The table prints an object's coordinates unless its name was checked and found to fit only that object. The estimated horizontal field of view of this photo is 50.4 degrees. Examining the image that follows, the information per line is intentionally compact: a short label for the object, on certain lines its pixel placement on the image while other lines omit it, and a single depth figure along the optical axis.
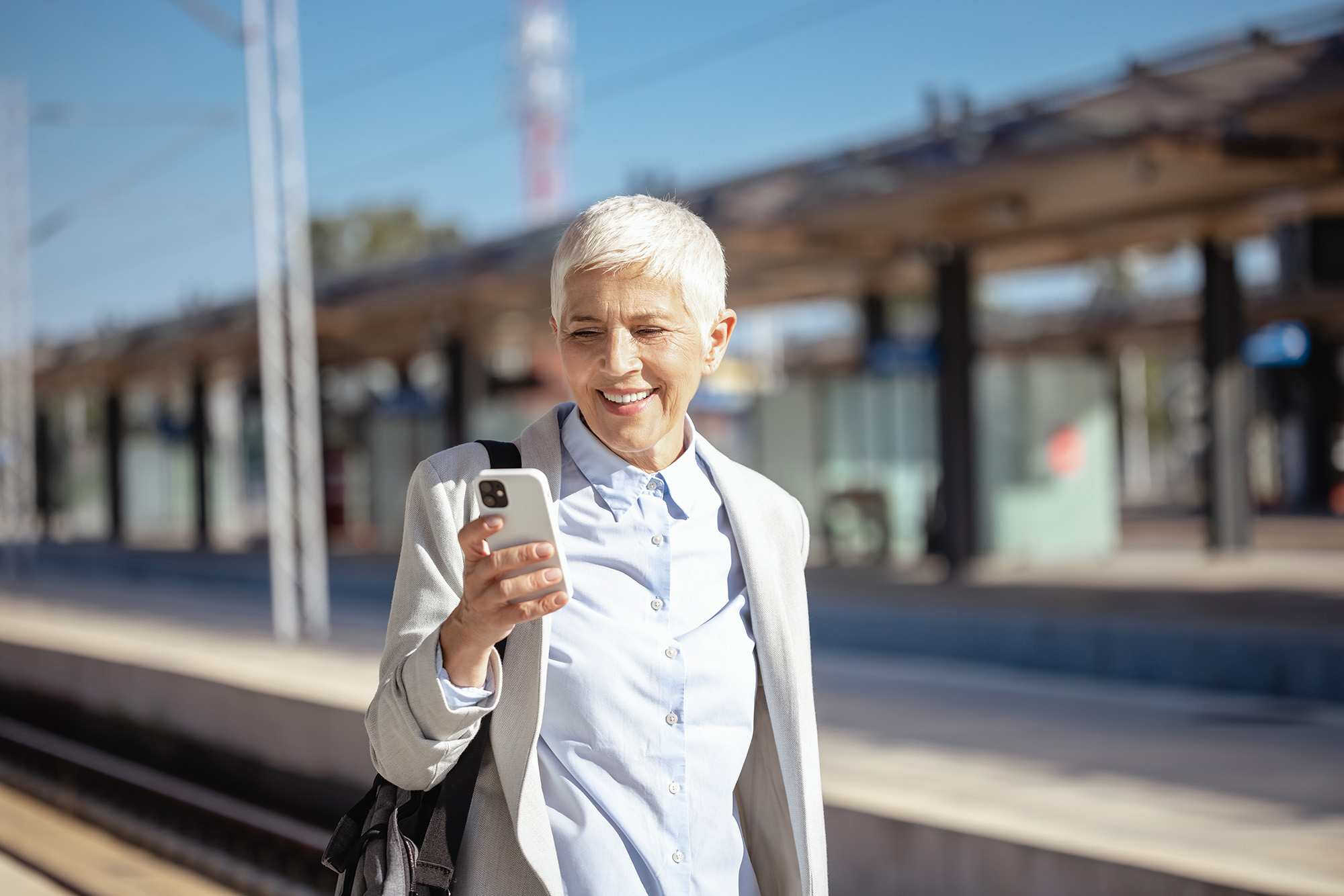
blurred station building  13.03
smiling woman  1.83
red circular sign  20.55
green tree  77.19
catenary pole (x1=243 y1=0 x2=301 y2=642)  12.95
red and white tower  75.56
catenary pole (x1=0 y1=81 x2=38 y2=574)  21.72
